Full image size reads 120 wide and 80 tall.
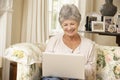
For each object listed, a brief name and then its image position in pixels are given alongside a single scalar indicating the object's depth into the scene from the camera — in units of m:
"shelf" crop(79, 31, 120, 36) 2.86
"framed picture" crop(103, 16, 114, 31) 2.95
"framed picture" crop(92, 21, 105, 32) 2.94
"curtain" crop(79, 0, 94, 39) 3.76
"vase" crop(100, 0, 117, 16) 3.04
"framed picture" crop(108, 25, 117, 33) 2.91
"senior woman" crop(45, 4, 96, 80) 2.05
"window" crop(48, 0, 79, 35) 3.66
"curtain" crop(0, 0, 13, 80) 2.70
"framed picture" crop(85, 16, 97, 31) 3.06
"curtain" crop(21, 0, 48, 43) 3.02
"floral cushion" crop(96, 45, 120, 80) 2.12
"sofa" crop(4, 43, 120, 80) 1.91
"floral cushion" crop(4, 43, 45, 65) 1.90
